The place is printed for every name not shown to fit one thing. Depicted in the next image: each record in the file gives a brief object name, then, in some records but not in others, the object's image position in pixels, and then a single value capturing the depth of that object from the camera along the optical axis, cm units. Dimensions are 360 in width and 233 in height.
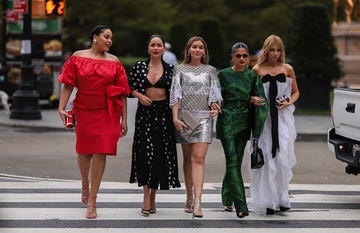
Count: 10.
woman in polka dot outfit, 1309
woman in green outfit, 1328
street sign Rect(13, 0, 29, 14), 3166
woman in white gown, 1355
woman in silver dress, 1305
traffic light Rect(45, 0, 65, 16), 3081
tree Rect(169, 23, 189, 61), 7743
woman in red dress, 1278
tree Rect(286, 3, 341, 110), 4119
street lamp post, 3221
